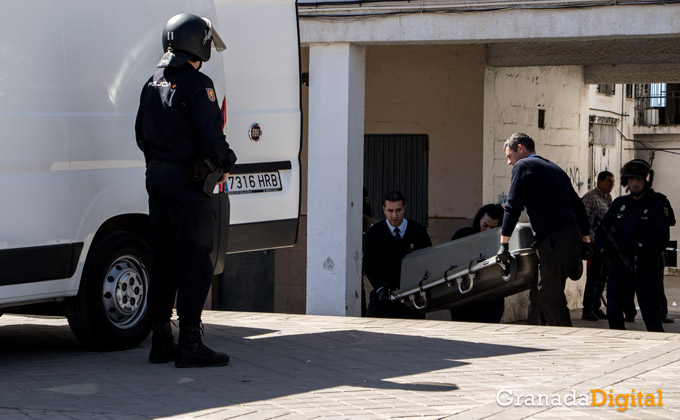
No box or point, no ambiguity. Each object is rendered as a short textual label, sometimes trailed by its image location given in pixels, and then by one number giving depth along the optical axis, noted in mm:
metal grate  15258
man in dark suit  11094
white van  7284
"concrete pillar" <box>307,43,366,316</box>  11383
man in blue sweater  9812
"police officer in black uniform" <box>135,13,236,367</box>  7172
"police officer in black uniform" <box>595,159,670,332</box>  11953
